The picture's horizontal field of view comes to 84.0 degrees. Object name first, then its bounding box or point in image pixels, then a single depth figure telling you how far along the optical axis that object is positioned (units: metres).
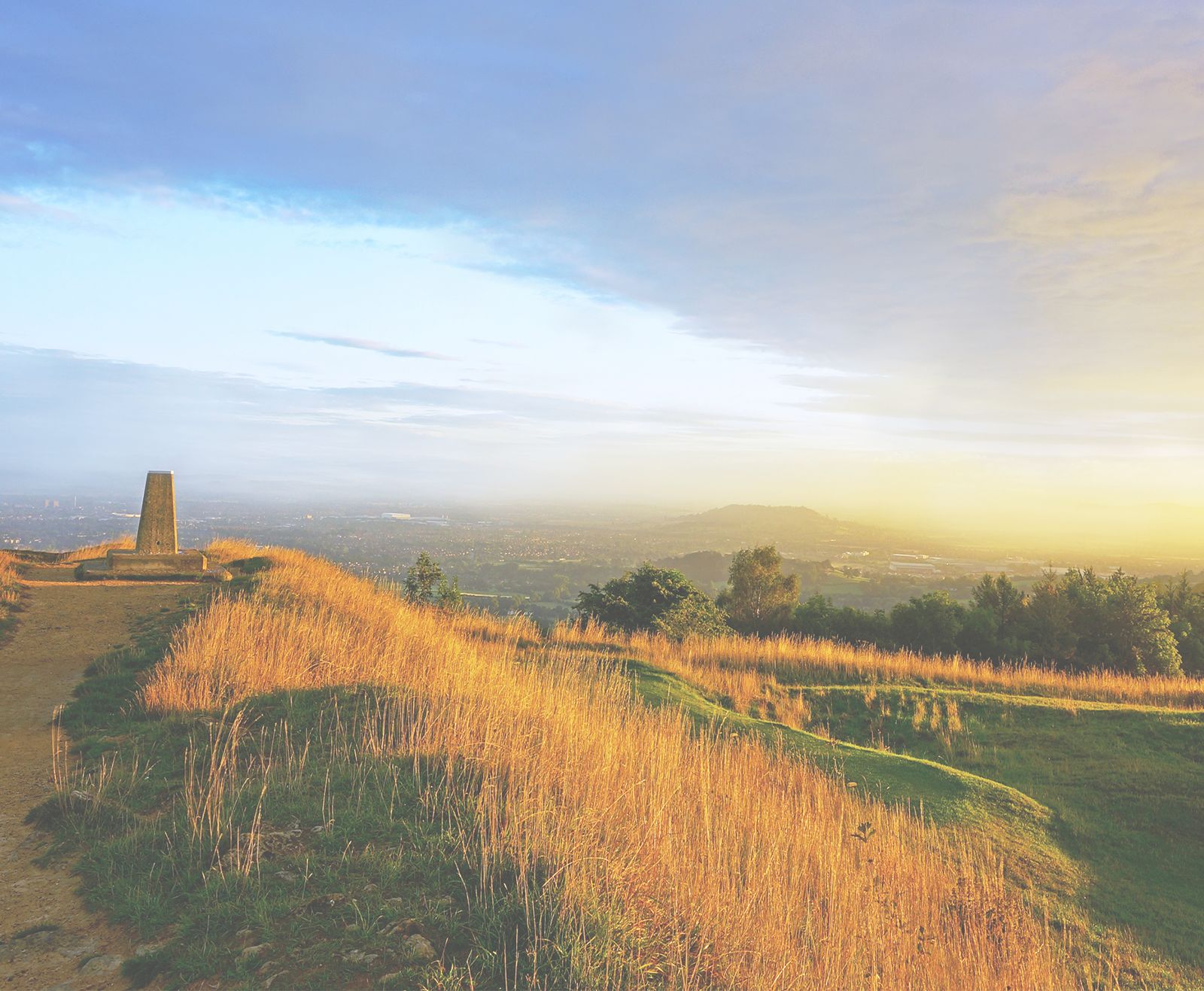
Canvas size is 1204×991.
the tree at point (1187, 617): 23.02
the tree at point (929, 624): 21.23
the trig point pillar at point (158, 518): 16.25
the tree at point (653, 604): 19.77
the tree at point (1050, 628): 20.97
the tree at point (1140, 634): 20.33
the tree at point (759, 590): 29.52
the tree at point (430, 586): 18.62
